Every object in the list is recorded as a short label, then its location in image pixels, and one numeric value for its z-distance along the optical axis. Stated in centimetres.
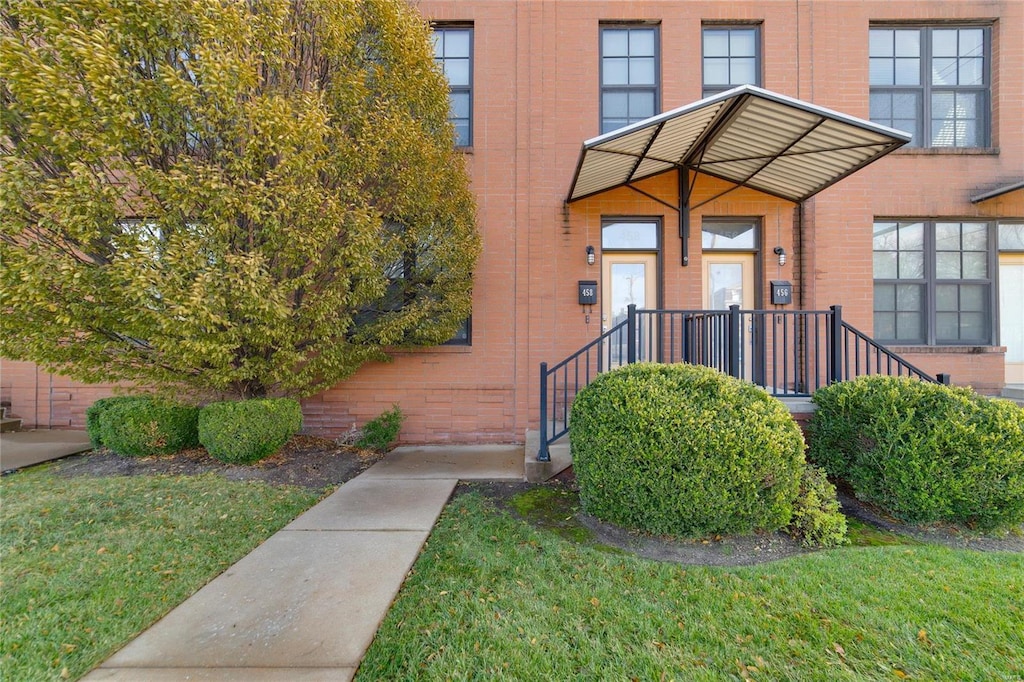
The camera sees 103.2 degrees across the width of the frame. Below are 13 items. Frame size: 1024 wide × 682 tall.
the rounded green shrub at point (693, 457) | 293
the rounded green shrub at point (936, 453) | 302
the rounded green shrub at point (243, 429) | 446
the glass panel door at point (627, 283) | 595
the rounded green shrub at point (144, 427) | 485
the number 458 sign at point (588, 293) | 568
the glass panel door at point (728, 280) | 596
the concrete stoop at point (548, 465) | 434
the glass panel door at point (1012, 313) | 589
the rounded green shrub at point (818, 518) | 304
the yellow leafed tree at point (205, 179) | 329
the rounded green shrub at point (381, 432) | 542
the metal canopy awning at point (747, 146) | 417
